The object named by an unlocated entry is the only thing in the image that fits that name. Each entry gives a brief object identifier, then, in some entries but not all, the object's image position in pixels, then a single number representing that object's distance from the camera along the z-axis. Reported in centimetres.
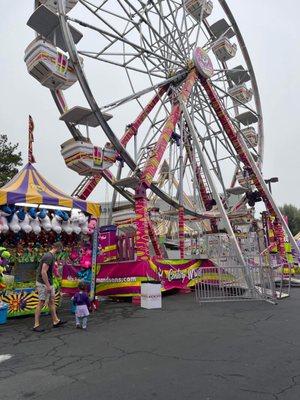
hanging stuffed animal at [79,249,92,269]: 1067
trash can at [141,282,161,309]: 1052
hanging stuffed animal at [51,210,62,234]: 991
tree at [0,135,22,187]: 3247
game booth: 902
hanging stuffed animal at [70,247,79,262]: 1159
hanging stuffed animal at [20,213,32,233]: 920
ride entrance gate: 1170
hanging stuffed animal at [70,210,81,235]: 1037
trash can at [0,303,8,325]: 846
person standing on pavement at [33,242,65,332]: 757
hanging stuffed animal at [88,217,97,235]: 1073
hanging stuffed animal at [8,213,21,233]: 888
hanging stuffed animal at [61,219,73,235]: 1018
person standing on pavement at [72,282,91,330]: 760
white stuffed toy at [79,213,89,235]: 1055
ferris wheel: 1205
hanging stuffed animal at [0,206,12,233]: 866
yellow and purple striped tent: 888
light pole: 2315
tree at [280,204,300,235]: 6139
